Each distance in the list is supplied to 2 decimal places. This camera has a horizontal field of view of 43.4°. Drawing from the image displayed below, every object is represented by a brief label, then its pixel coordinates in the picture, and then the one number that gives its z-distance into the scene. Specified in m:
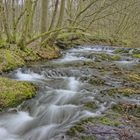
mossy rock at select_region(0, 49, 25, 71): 5.64
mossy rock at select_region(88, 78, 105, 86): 4.92
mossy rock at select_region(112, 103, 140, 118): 3.57
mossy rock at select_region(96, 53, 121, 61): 8.05
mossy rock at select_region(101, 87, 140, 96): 4.27
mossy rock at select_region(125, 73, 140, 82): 5.27
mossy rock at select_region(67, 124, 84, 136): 2.97
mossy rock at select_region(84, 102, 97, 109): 3.74
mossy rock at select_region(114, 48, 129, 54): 10.06
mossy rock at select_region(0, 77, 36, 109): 3.74
